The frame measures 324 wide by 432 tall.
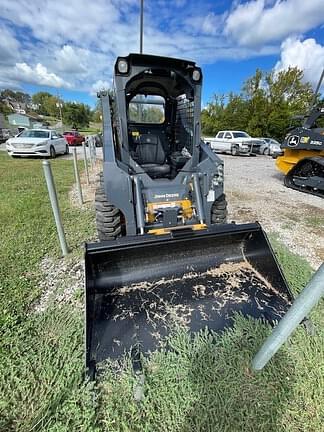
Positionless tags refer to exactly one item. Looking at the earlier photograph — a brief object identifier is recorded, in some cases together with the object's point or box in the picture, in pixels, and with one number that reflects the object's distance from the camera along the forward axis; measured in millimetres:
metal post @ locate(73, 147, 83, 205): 5180
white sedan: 11453
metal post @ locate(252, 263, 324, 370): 1067
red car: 22672
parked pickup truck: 16672
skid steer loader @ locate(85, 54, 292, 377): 1931
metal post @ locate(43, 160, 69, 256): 2670
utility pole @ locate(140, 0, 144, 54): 7379
